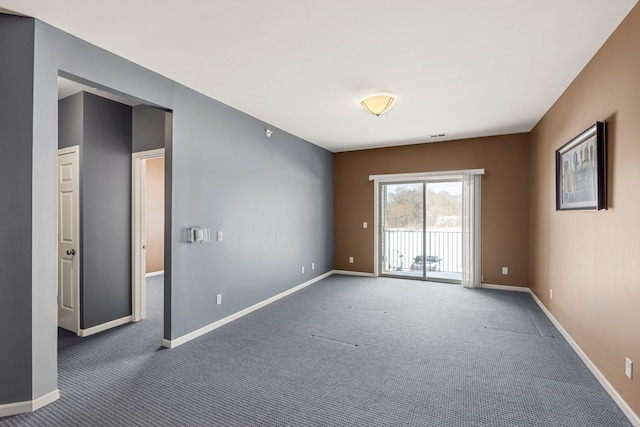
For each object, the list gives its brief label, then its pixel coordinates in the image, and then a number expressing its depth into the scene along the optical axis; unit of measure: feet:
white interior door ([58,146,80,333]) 11.67
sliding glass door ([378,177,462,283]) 19.71
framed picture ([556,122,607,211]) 8.02
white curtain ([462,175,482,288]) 18.40
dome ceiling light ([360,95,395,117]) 11.68
